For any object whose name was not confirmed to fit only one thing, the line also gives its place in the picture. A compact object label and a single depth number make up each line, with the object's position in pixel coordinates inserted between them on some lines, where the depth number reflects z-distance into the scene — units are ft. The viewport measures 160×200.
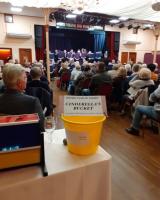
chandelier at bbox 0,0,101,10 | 13.41
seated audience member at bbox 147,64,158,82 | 15.04
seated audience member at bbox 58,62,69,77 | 24.08
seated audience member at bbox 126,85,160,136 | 9.43
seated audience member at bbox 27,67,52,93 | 9.66
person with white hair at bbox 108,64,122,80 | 16.07
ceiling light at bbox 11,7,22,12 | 29.38
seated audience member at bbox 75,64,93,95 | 16.84
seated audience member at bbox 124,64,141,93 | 14.80
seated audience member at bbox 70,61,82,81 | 19.98
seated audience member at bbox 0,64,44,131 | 4.67
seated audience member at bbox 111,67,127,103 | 14.97
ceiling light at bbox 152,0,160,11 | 11.19
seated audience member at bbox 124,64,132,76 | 19.04
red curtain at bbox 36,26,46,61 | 35.94
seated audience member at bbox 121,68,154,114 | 12.02
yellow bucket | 3.44
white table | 2.98
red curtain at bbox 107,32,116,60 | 41.98
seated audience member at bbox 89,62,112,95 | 14.62
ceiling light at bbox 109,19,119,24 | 33.75
